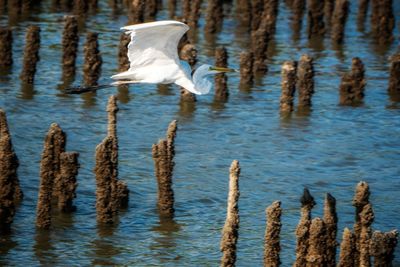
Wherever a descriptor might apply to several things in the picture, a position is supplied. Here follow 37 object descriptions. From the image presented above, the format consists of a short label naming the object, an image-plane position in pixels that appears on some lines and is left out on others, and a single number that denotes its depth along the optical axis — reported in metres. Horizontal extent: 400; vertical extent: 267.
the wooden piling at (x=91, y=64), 23.17
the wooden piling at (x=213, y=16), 28.19
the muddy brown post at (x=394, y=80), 23.94
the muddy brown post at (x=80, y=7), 29.70
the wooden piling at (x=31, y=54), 22.89
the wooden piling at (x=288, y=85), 22.06
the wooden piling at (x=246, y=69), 23.72
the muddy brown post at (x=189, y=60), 22.92
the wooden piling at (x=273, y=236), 13.23
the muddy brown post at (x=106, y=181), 15.76
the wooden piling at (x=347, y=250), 13.64
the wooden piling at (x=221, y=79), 22.88
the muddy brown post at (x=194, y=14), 28.39
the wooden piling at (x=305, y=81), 22.52
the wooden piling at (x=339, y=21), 27.78
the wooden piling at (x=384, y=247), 13.48
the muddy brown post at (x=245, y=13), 29.51
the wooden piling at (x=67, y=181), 16.38
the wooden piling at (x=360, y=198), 14.60
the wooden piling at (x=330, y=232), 13.91
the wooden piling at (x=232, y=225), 13.00
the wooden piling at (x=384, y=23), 28.19
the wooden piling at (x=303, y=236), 13.62
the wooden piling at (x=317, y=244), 13.37
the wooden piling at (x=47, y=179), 15.65
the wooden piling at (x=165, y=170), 15.95
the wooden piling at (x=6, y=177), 15.50
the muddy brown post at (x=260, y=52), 25.27
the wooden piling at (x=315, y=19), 28.50
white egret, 16.27
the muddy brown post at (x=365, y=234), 13.85
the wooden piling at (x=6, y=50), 23.86
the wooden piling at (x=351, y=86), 23.33
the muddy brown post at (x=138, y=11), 26.84
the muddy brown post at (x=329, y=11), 30.09
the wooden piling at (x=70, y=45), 23.59
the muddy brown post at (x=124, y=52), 24.11
